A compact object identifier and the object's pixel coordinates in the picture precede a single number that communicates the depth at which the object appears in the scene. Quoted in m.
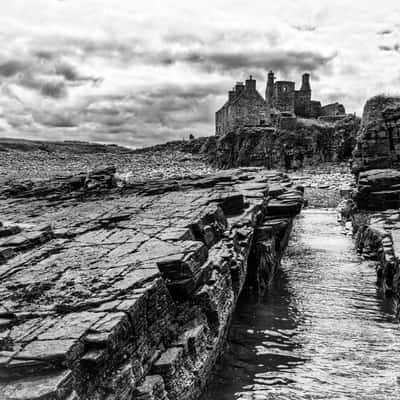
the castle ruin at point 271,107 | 75.94
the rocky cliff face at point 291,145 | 65.62
